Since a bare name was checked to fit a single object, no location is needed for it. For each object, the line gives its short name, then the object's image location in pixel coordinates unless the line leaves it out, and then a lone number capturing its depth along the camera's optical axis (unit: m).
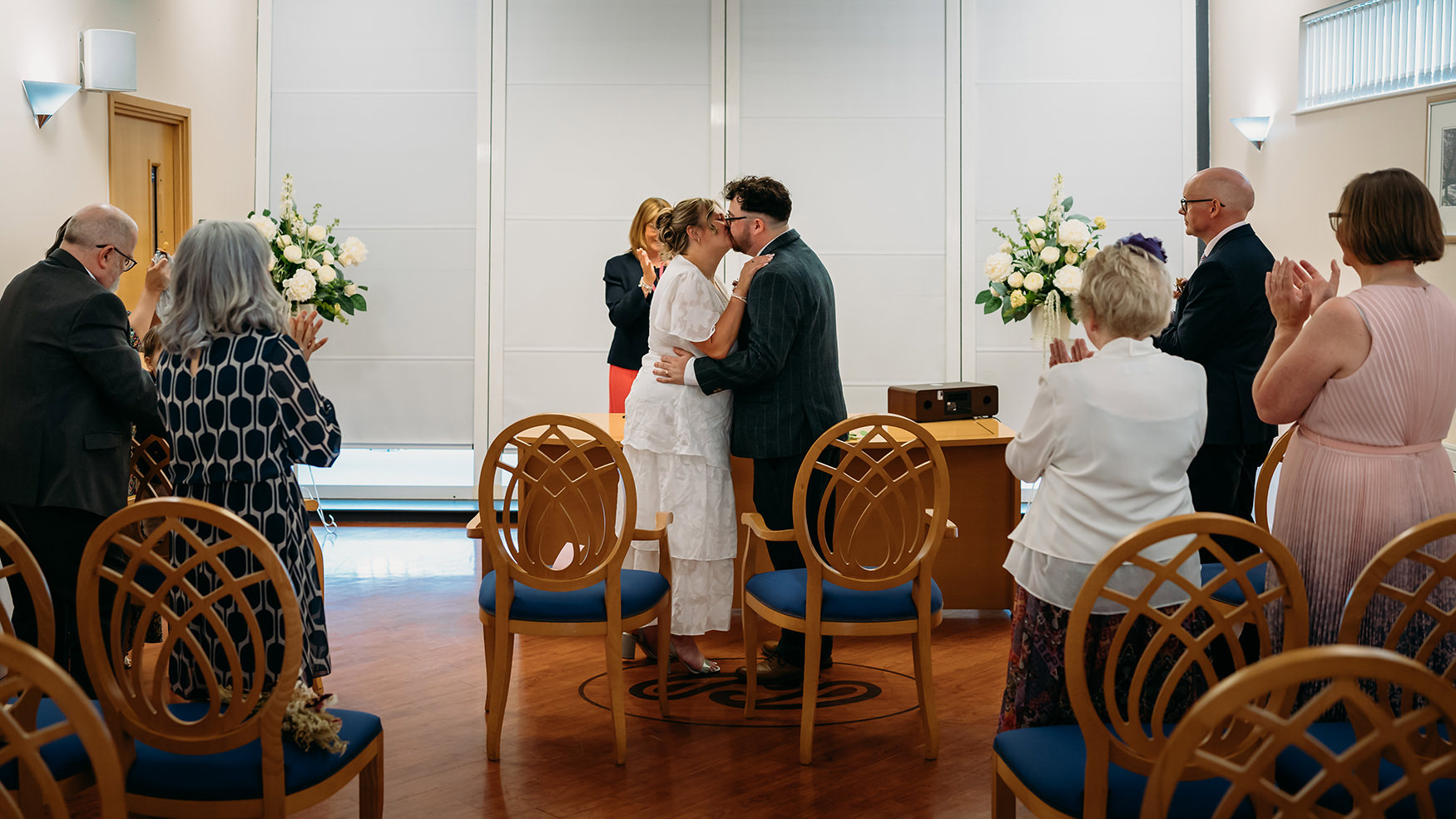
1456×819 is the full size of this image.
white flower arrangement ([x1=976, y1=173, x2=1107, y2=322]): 4.82
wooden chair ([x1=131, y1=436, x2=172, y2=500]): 3.53
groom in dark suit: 3.63
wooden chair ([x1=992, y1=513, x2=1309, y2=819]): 1.92
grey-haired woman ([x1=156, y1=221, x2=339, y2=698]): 2.59
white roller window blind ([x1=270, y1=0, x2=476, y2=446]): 6.67
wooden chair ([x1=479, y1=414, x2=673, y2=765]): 3.16
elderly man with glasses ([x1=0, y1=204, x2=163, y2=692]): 2.99
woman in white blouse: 2.28
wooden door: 5.44
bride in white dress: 3.72
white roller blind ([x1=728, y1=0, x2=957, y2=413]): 6.70
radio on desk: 4.67
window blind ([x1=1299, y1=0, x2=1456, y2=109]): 4.92
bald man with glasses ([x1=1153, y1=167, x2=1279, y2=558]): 3.56
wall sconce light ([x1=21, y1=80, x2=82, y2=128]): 4.65
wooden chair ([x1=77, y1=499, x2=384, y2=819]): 2.03
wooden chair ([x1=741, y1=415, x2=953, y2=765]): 3.18
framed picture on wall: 4.76
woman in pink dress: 2.32
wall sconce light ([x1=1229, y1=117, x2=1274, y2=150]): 6.08
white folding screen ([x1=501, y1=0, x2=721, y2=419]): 6.69
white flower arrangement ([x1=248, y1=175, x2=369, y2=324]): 5.47
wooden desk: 4.44
